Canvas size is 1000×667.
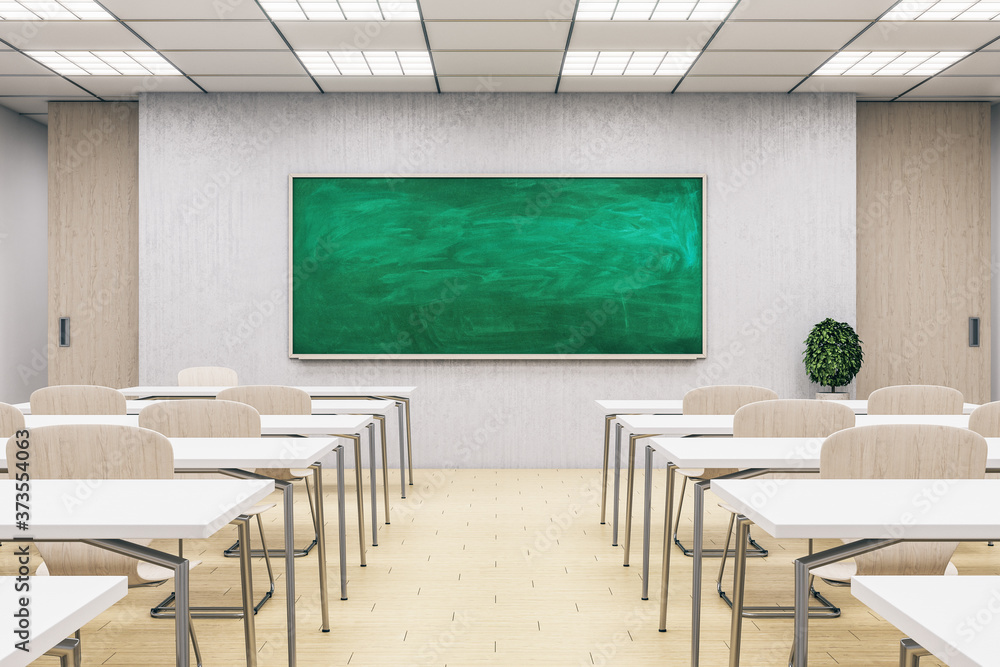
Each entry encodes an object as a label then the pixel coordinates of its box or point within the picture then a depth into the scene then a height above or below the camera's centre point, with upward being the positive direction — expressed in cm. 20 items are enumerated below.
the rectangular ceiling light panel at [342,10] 396 +179
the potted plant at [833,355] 505 -22
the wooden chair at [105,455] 179 -33
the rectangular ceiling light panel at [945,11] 397 +179
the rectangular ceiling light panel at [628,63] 469 +178
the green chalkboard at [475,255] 535 +52
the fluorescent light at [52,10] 394 +179
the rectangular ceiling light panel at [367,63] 467 +178
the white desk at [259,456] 194 -38
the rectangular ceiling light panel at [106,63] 469 +179
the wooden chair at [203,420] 246 -34
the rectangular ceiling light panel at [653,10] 398 +180
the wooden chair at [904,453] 180 -33
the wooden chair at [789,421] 248 -34
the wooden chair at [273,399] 323 -34
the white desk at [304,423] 259 -38
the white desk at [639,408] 346 -42
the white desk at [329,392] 409 -41
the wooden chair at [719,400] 325 -35
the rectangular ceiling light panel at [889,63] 470 +179
